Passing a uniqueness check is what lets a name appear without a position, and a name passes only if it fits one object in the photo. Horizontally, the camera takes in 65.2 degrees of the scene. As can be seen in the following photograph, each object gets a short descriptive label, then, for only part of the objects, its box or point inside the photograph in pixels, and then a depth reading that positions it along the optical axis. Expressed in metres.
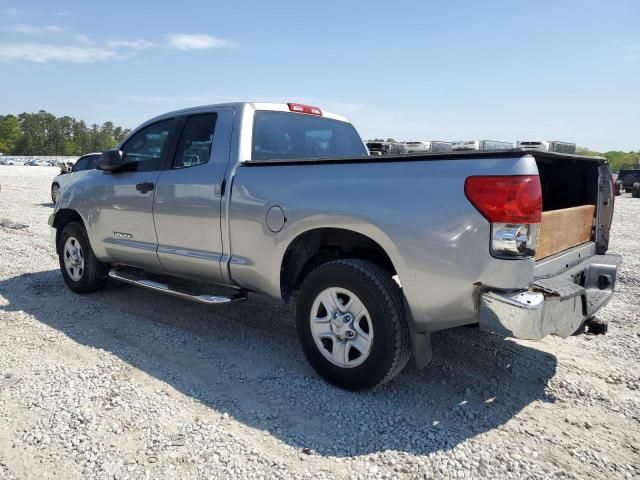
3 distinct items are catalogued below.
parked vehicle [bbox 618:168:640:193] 32.34
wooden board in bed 3.13
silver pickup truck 2.68
